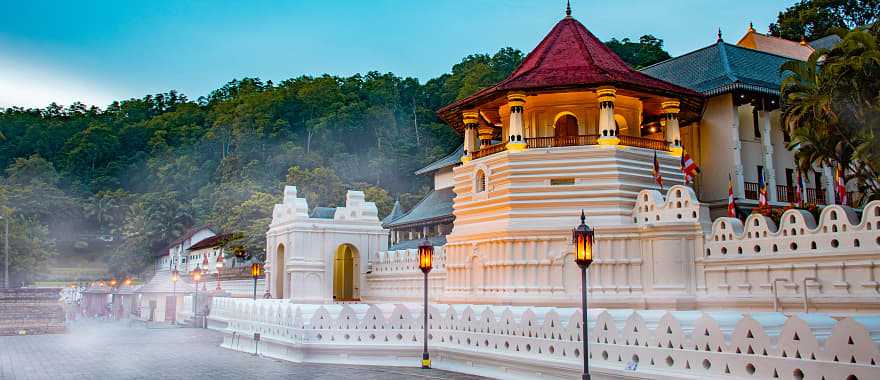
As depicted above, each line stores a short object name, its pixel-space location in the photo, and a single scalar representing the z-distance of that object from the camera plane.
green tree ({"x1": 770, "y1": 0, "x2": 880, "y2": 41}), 52.47
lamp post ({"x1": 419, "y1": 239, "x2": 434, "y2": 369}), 18.59
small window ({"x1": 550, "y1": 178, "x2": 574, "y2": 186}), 22.97
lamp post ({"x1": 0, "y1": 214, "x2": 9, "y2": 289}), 48.03
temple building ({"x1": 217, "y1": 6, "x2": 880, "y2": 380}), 12.81
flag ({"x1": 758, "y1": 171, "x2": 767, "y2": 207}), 20.88
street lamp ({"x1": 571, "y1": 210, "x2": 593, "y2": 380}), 13.03
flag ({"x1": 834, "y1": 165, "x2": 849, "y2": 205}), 19.83
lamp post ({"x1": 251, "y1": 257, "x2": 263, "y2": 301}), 32.48
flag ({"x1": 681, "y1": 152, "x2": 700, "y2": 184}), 22.42
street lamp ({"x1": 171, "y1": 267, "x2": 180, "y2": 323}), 46.58
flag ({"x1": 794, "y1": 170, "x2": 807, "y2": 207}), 22.31
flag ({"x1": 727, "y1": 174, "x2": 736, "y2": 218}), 21.31
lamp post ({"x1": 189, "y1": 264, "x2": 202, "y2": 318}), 41.01
